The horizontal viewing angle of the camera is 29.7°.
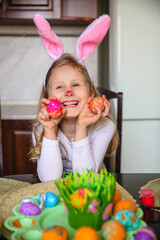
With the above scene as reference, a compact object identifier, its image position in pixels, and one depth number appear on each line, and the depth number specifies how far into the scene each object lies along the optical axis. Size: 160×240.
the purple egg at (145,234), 0.55
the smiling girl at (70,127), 1.22
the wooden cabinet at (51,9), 2.13
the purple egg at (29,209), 0.69
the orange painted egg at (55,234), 0.54
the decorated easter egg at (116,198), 0.71
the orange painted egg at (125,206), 0.67
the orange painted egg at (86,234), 0.54
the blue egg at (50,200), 0.76
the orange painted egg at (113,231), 0.55
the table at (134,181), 0.75
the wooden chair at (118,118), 1.49
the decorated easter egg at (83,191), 0.62
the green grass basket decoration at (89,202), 0.61
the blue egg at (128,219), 0.61
